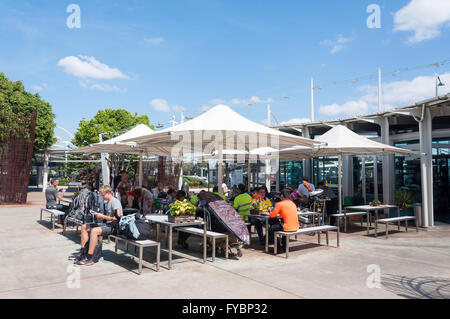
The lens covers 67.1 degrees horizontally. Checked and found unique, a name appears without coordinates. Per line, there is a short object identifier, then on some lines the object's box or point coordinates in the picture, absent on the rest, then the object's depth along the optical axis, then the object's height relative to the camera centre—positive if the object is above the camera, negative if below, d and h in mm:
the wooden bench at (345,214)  9002 -1101
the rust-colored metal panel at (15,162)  15516 +583
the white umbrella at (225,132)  5989 +815
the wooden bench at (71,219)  7418 -1024
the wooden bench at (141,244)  5000 -1050
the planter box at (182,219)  5918 -782
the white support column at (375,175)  13734 -53
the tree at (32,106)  22656 +4814
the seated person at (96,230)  5566 -933
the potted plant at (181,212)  5934 -676
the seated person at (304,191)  9523 -494
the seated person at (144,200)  8078 -610
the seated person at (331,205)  9852 -937
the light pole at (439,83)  14127 +3782
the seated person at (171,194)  8945 -545
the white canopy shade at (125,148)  9808 +803
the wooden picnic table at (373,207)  8952 -910
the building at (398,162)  10242 +465
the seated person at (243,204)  7191 -635
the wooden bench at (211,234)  5789 -1034
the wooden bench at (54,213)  8797 -996
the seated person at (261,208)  7070 -744
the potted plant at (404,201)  11352 -925
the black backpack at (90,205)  5794 -523
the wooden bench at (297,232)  6200 -1104
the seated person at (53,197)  9833 -661
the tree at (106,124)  24417 +3713
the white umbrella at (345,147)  9066 +738
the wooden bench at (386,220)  8203 -1140
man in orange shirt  6492 -750
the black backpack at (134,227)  5324 -836
